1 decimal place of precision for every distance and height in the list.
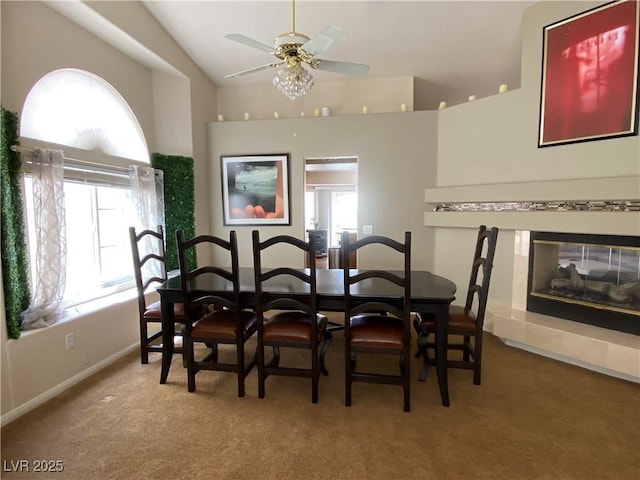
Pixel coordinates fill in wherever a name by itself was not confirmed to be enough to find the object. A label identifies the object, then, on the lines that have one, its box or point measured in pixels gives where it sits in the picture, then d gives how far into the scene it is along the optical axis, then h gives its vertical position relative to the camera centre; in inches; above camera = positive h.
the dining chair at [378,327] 79.3 -31.6
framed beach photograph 171.8 +13.9
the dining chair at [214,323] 87.8 -32.2
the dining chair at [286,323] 85.0 -31.6
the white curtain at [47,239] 91.1 -6.6
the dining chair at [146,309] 106.2 -32.1
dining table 86.4 -22.4
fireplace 106.6 -24.8
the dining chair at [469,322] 92.8 -33.3
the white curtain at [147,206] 134.9 +4.3
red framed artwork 101.3 +46.5
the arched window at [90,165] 101.8 +18.7
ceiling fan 82.7 +44.6
